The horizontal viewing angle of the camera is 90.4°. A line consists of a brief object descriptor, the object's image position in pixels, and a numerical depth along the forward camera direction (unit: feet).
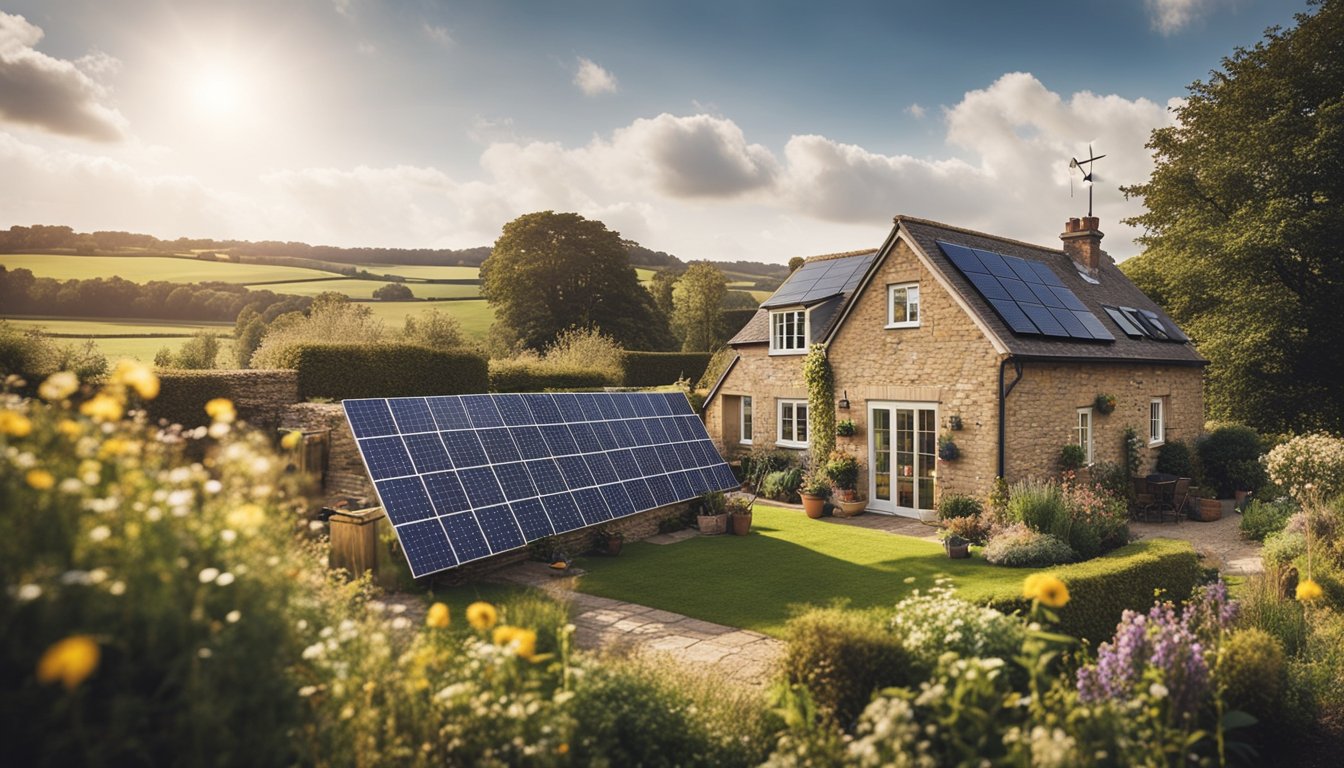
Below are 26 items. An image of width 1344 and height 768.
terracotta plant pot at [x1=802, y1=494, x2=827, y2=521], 56.18
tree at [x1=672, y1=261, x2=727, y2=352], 175.52
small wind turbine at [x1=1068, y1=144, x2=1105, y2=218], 67.67
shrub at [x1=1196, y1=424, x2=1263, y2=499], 63.62
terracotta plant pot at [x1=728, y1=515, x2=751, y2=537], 48.21
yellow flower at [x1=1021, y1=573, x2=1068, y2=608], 15.29
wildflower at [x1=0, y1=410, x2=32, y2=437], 9.12
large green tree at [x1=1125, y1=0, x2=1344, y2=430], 72.33
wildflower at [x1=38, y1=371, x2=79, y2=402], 10.82
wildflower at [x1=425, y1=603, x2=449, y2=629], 14.61
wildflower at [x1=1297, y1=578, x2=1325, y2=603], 21.76
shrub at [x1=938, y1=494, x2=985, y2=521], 49.47
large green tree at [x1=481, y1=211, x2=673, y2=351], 143.74
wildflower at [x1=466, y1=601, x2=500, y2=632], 15.09
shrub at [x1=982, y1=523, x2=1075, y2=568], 38.83
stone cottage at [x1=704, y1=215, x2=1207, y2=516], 51.19
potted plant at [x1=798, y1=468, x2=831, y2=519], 56.24
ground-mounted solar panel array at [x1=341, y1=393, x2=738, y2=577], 32.99
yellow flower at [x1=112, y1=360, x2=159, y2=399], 11.35
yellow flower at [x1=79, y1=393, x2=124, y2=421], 10.53
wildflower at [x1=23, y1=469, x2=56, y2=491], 9.02
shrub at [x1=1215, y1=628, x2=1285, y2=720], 21.02
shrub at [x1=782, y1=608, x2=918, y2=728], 19.04
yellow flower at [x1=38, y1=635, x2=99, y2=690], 7.61
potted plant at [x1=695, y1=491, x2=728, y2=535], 48.32
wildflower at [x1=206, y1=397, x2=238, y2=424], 13.40
